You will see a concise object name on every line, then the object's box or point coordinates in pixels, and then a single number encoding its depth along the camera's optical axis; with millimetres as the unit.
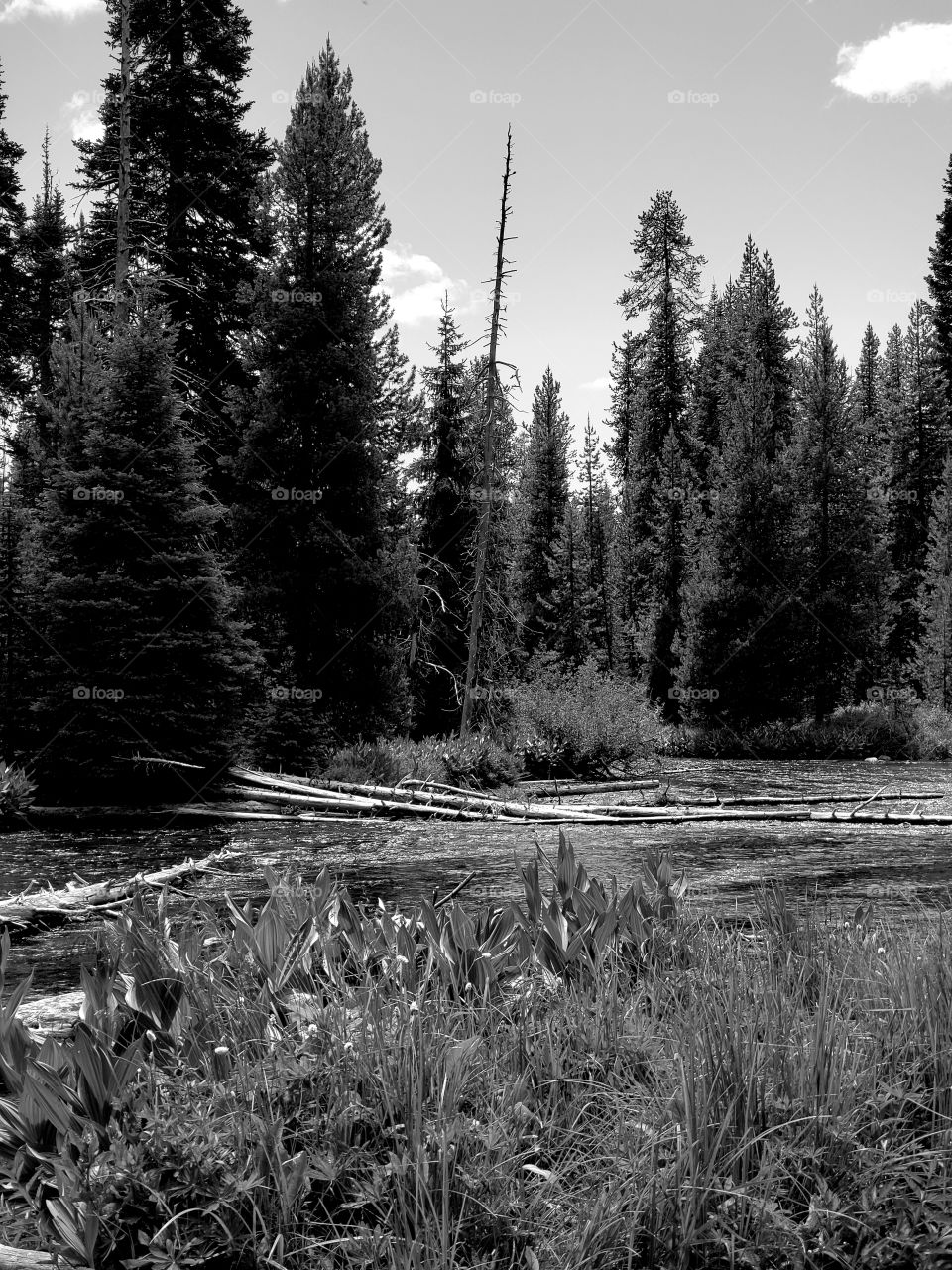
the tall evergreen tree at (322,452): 21875
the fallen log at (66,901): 6246
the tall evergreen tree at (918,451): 51125
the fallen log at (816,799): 13773
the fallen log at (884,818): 11039
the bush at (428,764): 16734
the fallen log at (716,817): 11703
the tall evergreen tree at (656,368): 47312
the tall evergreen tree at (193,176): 28297
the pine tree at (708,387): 46888
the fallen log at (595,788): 17531
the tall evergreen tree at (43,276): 37156
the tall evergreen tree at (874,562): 37406
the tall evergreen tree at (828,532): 35719
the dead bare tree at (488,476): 25281
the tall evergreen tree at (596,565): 51250
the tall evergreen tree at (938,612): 39312
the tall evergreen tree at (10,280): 36562
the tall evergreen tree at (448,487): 31750
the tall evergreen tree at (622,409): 58531
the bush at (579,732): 21031
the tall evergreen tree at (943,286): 51531
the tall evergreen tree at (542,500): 54188
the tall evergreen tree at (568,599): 50031
